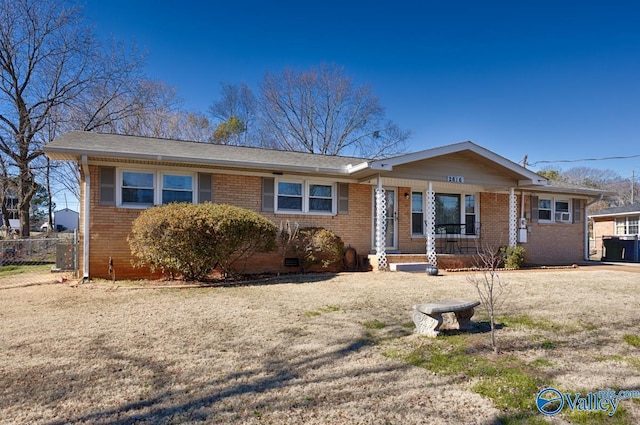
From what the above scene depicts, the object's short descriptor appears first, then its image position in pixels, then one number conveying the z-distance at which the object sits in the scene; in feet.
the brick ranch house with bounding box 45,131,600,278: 29.94
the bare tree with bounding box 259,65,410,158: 95.76
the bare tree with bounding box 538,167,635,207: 152.22
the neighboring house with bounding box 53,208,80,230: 150.92
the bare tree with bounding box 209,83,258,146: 95.86
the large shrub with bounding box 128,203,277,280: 25.80
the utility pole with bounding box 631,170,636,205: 145.26
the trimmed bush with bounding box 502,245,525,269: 39.45
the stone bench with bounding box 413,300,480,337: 14.93
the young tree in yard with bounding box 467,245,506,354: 13.83
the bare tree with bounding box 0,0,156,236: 57.77
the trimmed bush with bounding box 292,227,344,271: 32.86
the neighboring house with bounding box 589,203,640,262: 54.49
